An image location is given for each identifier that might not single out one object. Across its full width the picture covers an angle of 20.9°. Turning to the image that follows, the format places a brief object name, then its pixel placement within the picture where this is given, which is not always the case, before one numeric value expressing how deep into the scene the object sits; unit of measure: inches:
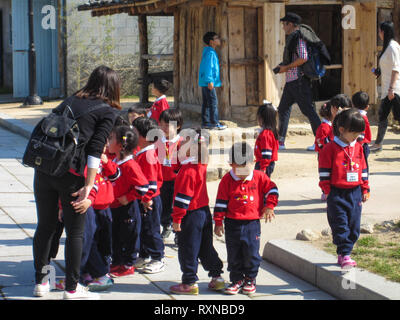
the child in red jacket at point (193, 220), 292.0
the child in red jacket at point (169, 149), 353.7
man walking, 617.6
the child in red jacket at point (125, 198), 314.2
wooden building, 743.0
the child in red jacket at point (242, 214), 294.5
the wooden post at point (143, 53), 993.3
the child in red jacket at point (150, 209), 327.3
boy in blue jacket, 712.2
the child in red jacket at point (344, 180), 309.0
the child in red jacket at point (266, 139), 393.5
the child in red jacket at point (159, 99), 469.2
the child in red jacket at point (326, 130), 426.3
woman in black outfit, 271.3
